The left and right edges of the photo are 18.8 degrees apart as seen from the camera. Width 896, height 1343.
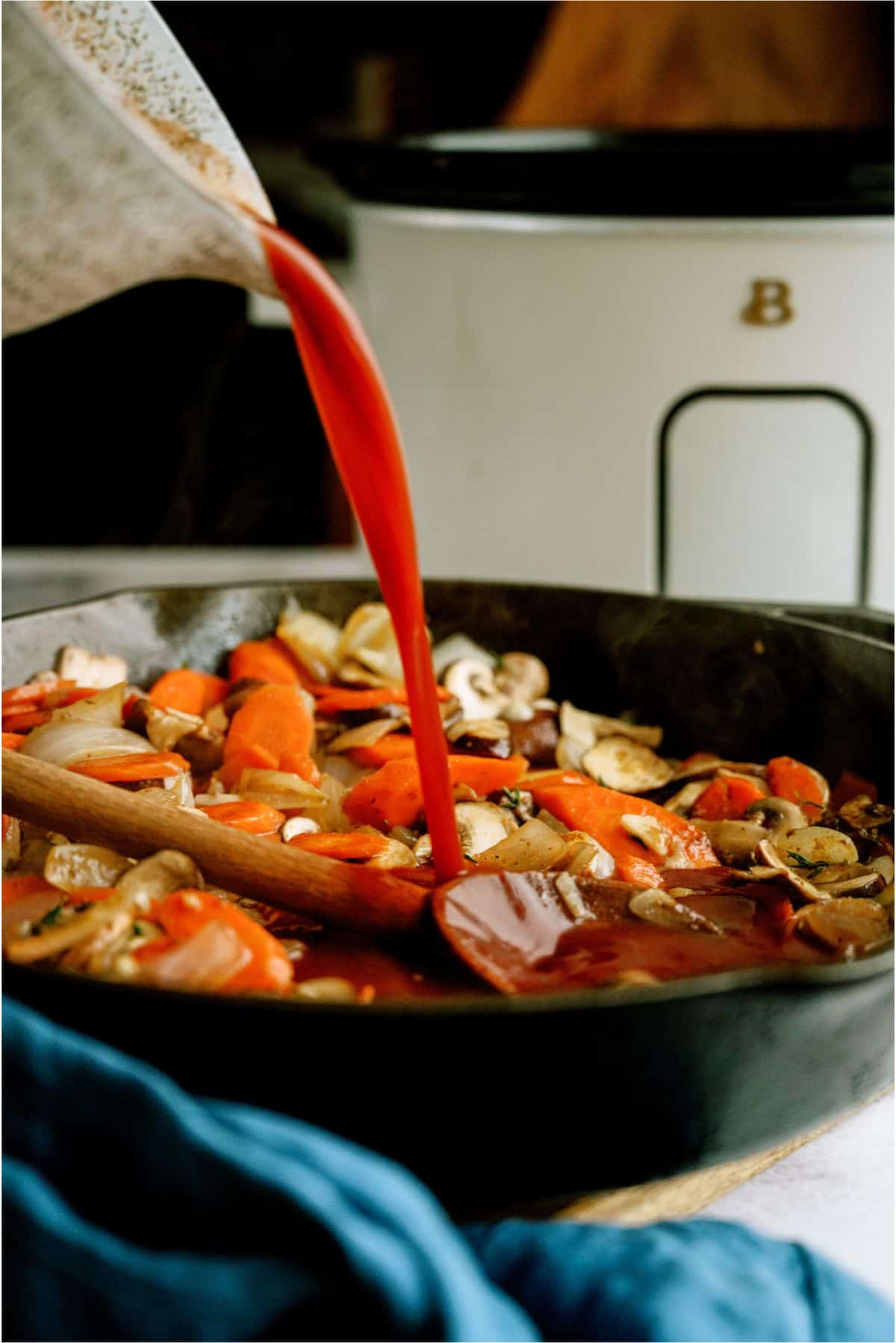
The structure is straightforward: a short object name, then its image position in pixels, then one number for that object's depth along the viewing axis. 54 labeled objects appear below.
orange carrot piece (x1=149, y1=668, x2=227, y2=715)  1.22
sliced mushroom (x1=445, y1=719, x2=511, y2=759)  1.19
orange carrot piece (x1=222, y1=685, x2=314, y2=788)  1.17
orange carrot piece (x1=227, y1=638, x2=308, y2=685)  1.24
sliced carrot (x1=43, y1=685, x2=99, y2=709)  1.17
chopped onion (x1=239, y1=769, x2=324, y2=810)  1.13
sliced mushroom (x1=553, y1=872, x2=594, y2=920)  1.01
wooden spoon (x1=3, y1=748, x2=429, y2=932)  1.00
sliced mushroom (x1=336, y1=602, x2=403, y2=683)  1.25
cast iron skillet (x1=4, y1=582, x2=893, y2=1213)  0.72
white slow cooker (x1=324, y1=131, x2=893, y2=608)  1.30
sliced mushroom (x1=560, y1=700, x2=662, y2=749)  1.22
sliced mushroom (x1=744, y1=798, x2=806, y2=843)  1.13
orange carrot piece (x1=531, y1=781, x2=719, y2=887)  1.12
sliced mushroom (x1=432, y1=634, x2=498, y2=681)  1.26
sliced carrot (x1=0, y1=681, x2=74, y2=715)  1.17
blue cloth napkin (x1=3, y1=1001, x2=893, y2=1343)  0.66
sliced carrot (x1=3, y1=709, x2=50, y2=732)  1.16
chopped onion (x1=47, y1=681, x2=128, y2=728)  1.15
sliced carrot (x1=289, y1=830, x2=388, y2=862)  1.08
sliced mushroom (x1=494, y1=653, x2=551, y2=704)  1.25
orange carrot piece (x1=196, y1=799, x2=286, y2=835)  1.09
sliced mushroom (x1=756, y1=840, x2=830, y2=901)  1.05
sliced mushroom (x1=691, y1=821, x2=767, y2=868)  1.12
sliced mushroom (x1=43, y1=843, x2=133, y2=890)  1.04
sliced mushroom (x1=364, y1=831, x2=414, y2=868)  1.08
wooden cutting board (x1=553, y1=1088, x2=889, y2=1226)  0.88
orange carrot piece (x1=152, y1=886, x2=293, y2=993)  0.86
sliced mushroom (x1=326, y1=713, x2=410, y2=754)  1.19
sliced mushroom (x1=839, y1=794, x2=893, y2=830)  1.13
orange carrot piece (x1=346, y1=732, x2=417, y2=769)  1.18
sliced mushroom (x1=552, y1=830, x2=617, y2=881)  1.07
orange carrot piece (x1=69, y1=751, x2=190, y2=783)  1.11
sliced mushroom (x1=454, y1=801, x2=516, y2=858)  1.10
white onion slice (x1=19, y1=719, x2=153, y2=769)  1.12
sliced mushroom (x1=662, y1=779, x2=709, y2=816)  1.17
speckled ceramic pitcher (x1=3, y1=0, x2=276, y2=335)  0.88
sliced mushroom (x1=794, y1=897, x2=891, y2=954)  1.00
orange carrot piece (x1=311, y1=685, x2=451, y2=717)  1.22
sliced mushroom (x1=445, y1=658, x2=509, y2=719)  1.24
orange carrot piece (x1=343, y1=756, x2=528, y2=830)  1.13
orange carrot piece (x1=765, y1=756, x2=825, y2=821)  1.17
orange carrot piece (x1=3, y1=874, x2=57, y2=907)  1.03
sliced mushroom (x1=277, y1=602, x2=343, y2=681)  1.25
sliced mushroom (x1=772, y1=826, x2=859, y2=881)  1.10
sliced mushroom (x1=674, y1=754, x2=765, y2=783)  1.19
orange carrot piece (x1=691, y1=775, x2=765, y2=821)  1.16
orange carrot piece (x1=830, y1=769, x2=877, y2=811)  1.17
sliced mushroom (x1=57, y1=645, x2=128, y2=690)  1.21
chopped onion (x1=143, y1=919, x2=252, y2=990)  0.84
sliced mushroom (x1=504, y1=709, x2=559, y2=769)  1.21
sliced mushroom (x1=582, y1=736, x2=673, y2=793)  1.19
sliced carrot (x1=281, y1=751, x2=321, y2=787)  1.16
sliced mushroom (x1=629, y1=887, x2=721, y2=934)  1.02
